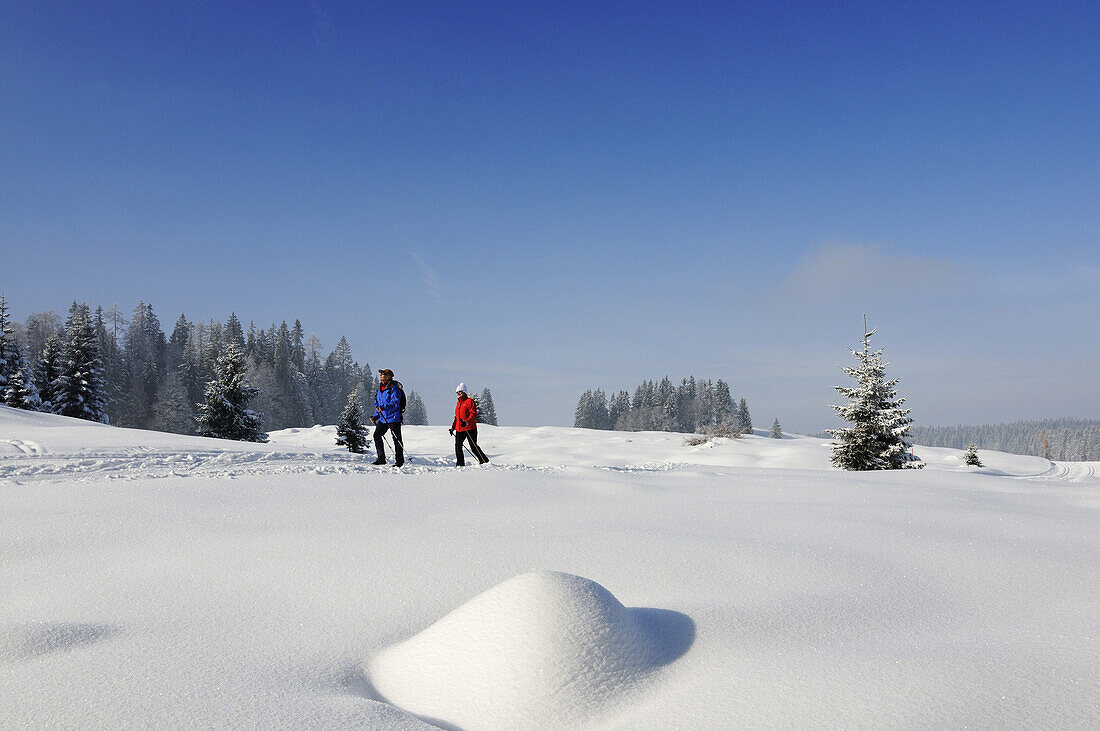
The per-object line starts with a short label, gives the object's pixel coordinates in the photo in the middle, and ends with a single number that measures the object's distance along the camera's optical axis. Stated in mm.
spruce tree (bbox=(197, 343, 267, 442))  29719
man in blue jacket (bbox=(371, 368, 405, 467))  11305
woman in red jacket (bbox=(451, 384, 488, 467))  11586
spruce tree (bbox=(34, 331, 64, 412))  36750
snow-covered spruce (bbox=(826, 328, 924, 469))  17984
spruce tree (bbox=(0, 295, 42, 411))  32688
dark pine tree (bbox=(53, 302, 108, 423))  36312
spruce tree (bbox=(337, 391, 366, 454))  29297
